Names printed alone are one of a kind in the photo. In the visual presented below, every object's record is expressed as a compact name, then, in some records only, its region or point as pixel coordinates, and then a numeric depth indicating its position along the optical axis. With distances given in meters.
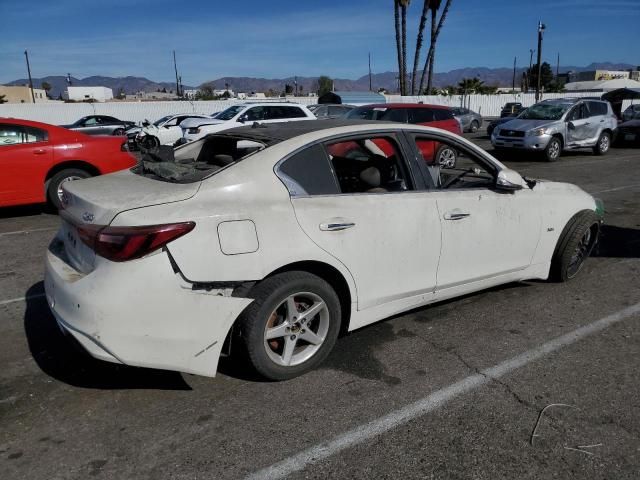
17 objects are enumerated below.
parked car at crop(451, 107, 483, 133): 28.05
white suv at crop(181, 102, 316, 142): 16.00
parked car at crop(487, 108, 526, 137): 24.37
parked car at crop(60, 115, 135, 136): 22.82
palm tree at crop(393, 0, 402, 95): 43.00
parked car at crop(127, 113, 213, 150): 17.77
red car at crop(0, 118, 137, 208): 7.64
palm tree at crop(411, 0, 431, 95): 45.53
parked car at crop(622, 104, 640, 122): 22.69
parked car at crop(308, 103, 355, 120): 22.34
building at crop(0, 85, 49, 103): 82.53
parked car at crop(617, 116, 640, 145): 19.06
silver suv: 15.27
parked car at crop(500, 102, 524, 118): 31.72
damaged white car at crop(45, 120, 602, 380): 2.75
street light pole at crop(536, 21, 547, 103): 38.64
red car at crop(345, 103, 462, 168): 13.70
